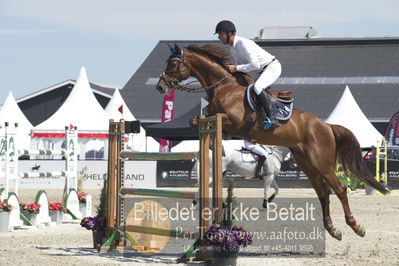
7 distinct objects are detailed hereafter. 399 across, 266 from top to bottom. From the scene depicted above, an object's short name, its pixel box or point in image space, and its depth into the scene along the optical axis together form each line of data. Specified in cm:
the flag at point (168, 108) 5425
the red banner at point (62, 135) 5300
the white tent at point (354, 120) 4941
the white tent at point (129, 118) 5349
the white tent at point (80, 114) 5356
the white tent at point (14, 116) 5762
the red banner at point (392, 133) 4919
